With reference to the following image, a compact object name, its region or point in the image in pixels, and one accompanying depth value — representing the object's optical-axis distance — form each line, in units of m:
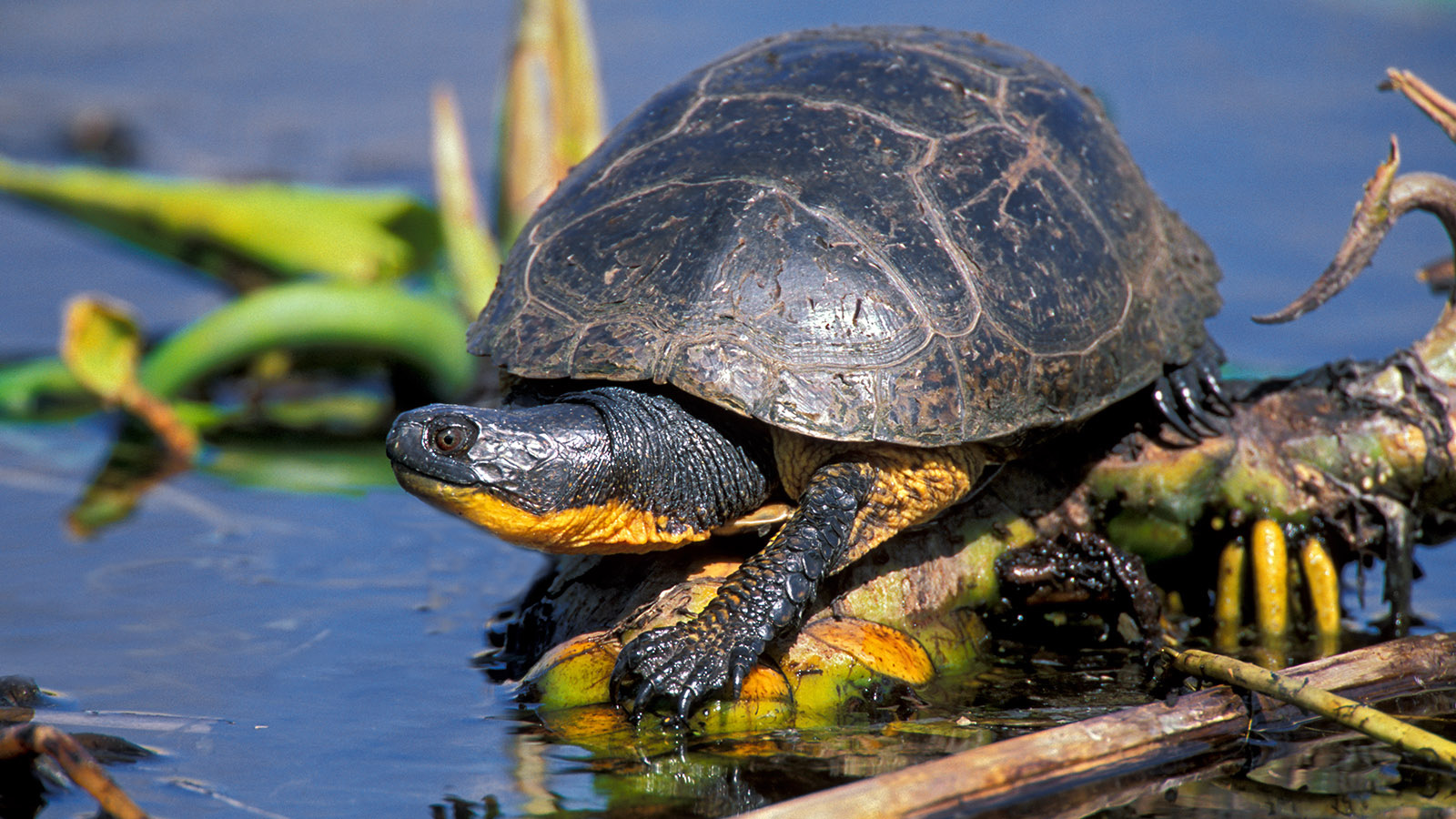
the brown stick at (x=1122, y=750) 5.17
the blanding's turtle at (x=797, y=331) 6.59
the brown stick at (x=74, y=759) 5.01
